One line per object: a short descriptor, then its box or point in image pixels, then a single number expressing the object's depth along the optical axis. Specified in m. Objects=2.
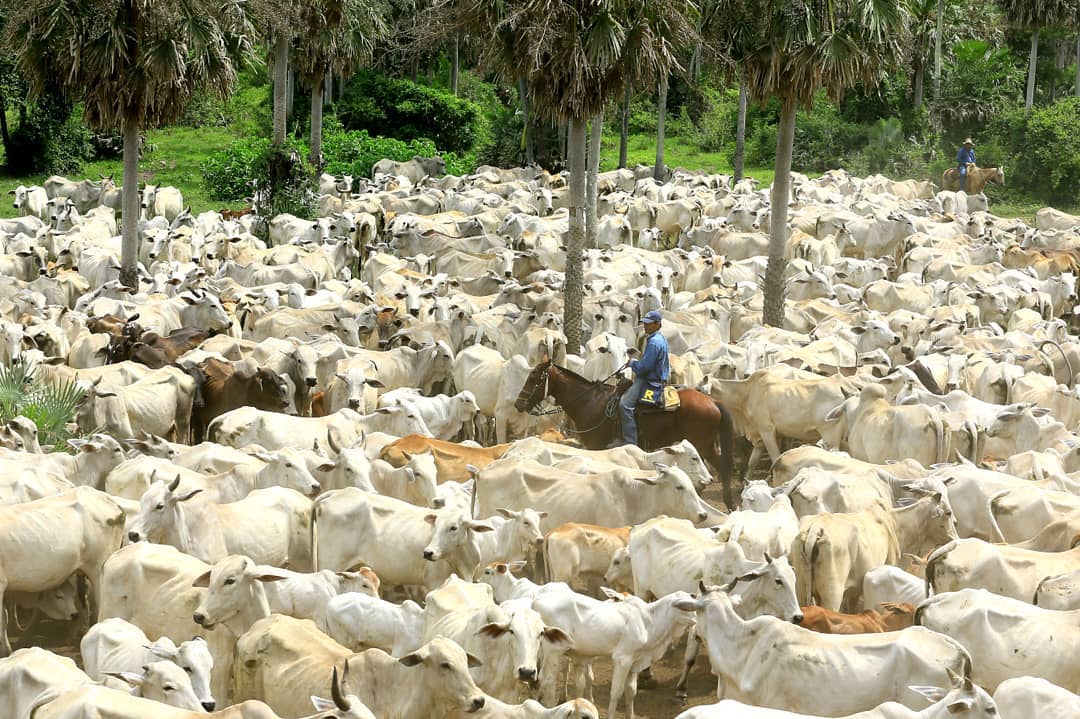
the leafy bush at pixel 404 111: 44.72
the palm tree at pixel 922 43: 44.56
